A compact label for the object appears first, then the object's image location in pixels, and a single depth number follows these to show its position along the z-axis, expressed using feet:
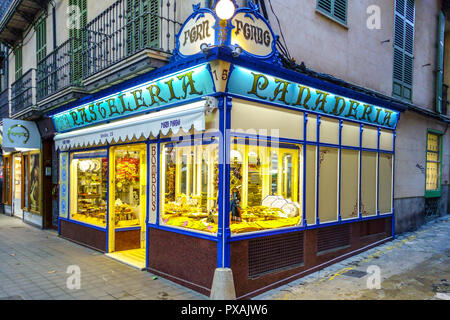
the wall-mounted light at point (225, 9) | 18.30
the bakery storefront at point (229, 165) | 19.92
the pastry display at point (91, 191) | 31.91
